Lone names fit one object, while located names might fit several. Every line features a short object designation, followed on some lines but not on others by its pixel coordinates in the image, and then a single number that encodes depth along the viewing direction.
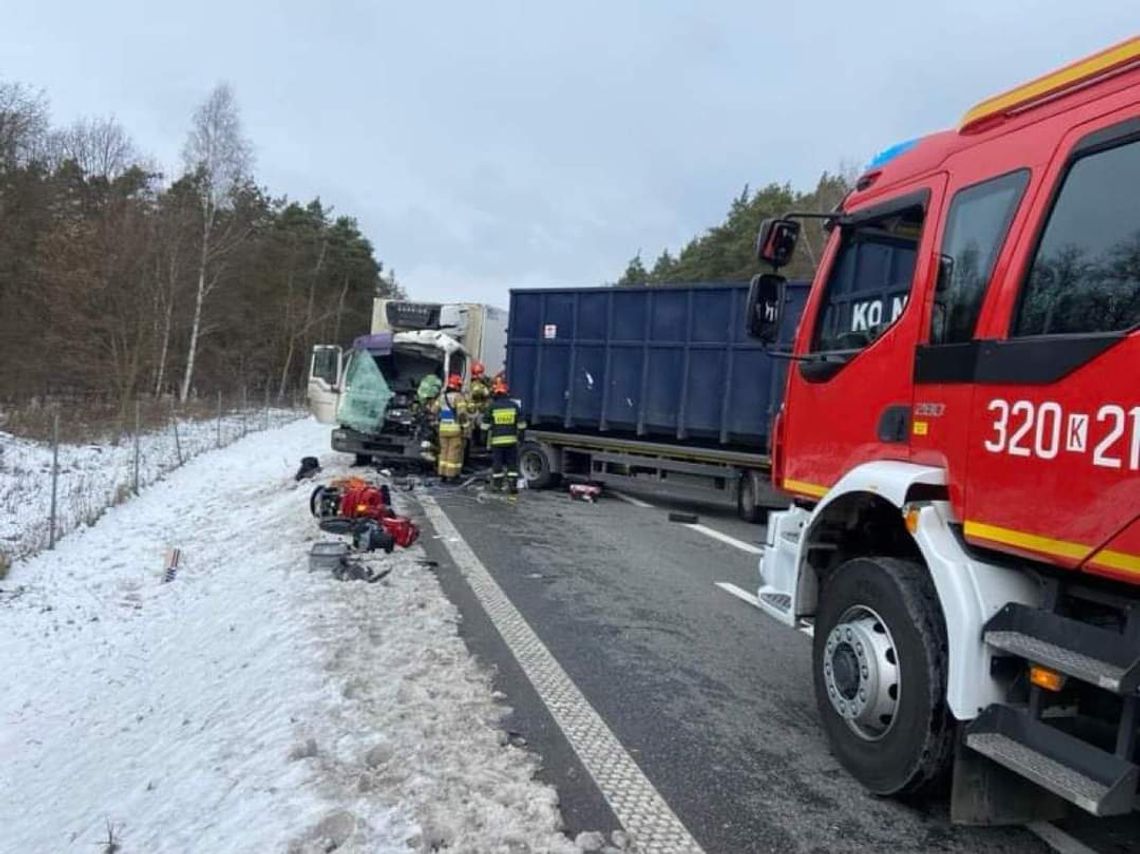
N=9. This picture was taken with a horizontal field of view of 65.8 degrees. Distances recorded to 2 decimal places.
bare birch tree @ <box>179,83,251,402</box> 34.66
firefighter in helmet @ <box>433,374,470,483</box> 14.24
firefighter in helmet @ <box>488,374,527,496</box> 13.53
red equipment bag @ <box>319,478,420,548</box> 8.42
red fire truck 2.63
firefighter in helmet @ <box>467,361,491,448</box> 15.02
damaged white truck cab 15.67
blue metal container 12.42
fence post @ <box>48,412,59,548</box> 10.12
